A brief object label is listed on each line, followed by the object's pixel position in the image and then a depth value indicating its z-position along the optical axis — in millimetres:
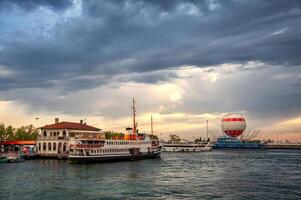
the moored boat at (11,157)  97556
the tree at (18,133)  143688
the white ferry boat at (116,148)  93812
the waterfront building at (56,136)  119731
